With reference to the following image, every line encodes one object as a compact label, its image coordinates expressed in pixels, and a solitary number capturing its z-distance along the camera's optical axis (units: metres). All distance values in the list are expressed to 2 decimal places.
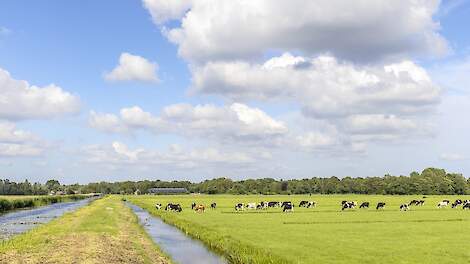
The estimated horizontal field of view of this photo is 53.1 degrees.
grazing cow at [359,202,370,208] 79.03
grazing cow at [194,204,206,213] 74.43
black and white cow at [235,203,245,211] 78.60
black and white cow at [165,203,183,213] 80.40
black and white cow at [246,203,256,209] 82.06
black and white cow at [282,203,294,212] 71.50
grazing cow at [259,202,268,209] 82.70
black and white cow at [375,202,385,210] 76.03
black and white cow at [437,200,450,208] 80.80
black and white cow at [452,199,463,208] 80.28
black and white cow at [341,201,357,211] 76.28
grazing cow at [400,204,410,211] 73.69
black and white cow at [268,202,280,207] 85.50
